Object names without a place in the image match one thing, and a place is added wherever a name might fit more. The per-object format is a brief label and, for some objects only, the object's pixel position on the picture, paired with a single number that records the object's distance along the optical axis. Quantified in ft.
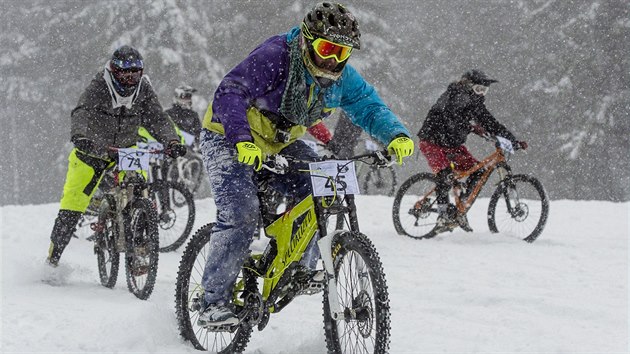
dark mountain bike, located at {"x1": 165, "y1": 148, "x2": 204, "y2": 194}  96.86
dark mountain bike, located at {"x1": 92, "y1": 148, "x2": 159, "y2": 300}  45.88
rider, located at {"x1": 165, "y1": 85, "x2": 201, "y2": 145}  92.79
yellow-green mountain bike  27.50
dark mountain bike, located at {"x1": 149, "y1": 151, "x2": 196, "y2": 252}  64.37
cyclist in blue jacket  29.04
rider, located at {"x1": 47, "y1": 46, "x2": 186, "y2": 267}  47.42
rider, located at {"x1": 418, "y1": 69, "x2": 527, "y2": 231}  67.87
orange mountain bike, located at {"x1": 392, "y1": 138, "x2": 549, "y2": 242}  66.64
